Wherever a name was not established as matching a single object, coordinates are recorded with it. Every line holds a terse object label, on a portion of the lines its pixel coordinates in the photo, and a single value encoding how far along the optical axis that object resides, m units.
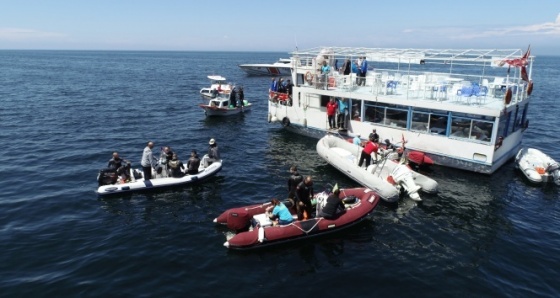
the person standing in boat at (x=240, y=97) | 38.22
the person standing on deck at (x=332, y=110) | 26.33
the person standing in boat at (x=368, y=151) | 20.70
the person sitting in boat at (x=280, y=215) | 14.68
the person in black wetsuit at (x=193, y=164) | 19.95
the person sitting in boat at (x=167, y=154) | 20.02
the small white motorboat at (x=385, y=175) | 18.30
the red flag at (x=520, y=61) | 20.72
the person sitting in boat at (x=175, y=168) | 19.45
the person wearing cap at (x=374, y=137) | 22.14
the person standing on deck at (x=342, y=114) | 26.12
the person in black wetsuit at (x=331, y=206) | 14.89
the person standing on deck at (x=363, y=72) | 27.18
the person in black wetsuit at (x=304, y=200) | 15.04
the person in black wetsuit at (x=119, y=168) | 19.14
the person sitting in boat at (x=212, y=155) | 21.34
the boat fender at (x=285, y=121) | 29.88
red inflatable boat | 14.04
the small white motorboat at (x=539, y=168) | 20.69
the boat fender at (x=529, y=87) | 22.81
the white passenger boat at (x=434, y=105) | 21.09
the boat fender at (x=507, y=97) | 19.94
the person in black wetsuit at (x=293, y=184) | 15.76
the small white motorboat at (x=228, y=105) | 36.69
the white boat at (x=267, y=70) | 86.25
